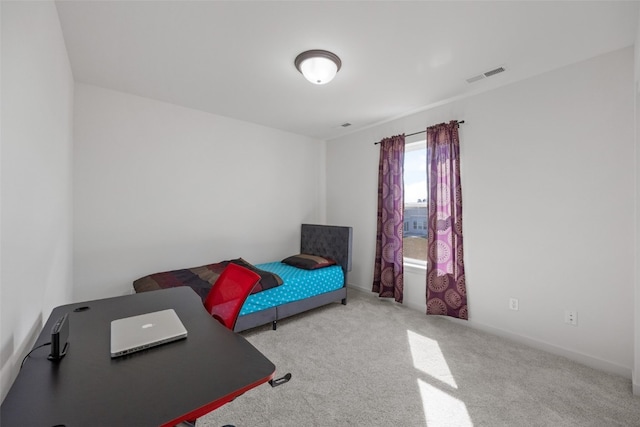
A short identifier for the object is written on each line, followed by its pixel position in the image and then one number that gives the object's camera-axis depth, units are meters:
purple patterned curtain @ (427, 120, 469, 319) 3.05
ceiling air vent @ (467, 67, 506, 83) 2.46
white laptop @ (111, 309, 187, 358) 1.04
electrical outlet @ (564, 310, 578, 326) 2.34
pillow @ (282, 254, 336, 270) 3.56
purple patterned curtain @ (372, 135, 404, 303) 3.66
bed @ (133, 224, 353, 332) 2.74
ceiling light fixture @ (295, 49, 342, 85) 2.19
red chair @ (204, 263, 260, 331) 1.50
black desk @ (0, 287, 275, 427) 0.72
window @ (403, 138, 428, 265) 3.60
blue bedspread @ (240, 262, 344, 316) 2.78
